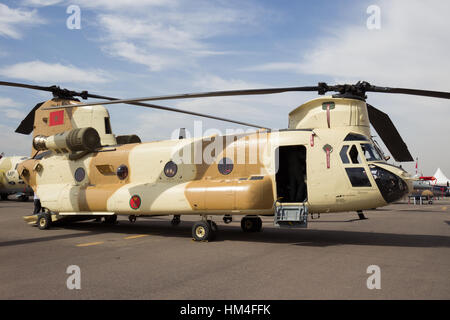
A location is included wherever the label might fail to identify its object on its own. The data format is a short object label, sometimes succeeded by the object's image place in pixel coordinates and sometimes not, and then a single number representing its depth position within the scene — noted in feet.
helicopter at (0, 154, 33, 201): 104.58
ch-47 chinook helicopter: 31.17
